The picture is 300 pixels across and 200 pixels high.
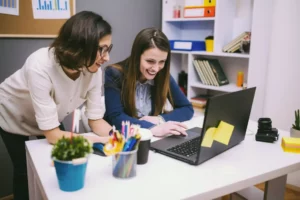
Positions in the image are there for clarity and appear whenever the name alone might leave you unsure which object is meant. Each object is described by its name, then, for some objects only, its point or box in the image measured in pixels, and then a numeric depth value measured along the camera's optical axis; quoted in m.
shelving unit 2.77
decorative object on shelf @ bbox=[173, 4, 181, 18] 3.12
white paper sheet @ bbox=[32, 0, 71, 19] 2.34
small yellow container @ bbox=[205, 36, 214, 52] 2.87
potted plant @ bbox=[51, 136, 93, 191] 0.87
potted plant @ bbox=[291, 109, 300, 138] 1.48
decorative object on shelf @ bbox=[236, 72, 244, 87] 2.82
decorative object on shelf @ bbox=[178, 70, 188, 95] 3.27
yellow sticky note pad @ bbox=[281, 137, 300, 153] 1.31
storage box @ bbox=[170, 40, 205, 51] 2.99
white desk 0.92
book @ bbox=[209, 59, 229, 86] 2.92
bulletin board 2.18
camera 1.41
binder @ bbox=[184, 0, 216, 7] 2.86
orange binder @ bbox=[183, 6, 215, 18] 2.80
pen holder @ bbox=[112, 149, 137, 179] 0.97
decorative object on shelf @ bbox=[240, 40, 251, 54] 2.63
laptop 1.09
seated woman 1.66
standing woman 1.18
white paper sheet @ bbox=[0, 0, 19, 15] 2.12
